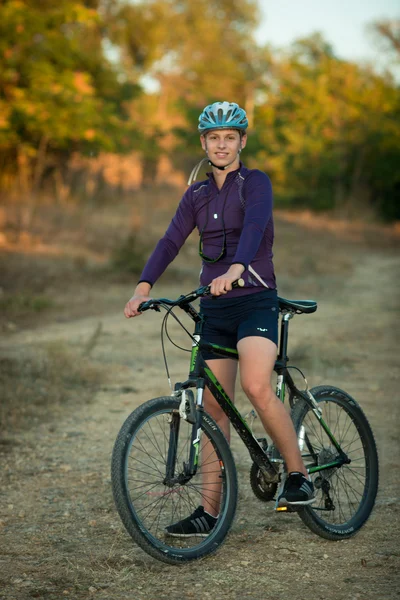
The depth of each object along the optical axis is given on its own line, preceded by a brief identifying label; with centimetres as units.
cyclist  769
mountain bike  740
